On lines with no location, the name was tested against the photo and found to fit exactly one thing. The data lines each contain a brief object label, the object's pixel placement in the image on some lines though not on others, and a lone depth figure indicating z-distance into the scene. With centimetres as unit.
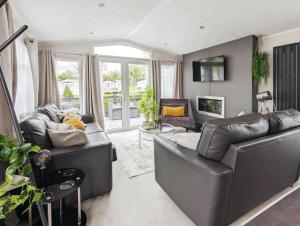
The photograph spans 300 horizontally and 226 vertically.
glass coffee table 335
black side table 133
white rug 270
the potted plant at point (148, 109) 361
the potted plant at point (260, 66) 360
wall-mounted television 437
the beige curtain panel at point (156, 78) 532
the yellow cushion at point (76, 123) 298
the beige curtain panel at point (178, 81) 571
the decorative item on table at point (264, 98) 348
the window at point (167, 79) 563
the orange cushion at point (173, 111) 486
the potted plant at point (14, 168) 78
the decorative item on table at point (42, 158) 139
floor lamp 106
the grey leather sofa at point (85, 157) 174
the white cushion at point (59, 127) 211
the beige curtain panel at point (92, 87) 448
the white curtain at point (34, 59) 349
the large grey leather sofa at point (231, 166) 131
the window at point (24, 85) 268
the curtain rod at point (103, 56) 435
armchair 444
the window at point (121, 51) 475
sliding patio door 493
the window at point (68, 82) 436
